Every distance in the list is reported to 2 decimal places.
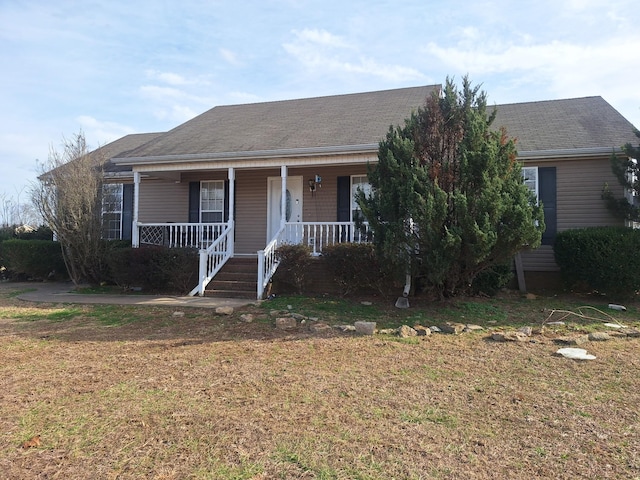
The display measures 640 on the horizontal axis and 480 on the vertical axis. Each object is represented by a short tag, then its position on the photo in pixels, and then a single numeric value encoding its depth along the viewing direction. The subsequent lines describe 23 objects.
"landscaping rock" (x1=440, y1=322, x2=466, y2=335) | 6.49
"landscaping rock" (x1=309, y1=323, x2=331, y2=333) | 6.65
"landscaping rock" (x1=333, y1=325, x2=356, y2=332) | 6.60
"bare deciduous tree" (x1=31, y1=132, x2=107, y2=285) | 10.92
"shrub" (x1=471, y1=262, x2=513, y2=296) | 8.99
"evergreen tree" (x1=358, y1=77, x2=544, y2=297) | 6.98
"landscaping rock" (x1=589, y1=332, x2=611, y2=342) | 5.96
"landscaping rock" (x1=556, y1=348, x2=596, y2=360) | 5.16
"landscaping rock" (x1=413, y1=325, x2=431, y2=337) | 6.33
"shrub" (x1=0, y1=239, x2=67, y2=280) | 13.31
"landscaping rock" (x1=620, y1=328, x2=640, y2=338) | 6.21
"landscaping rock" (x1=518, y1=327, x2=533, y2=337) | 6.29
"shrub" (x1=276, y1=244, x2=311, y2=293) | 9.55
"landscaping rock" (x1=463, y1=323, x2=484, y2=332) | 6.58
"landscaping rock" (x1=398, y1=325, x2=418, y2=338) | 6.27
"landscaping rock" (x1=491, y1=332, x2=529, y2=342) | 5.98
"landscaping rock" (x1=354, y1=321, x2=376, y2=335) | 6.44
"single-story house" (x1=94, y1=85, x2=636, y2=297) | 10.36
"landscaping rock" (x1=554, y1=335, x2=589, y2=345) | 5.80
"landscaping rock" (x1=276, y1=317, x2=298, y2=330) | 6.87
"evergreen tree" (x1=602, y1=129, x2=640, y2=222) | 8.84
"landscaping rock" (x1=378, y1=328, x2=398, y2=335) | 6.46
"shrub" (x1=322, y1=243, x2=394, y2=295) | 8.83
